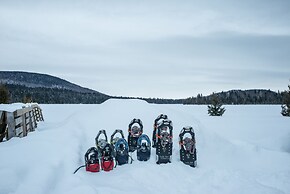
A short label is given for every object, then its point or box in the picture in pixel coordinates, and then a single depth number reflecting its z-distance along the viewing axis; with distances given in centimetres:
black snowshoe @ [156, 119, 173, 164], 747
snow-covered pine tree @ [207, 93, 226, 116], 2430
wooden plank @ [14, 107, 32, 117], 857
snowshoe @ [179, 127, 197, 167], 748
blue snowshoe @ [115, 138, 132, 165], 725
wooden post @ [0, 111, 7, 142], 789
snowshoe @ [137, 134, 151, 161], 756
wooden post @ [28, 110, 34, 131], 1126
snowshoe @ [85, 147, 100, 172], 653
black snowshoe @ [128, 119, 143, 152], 873
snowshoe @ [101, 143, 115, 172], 674
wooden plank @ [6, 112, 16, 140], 792
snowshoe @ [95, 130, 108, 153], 712
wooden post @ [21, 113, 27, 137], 942
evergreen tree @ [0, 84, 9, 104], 1967
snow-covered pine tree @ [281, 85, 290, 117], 2133
